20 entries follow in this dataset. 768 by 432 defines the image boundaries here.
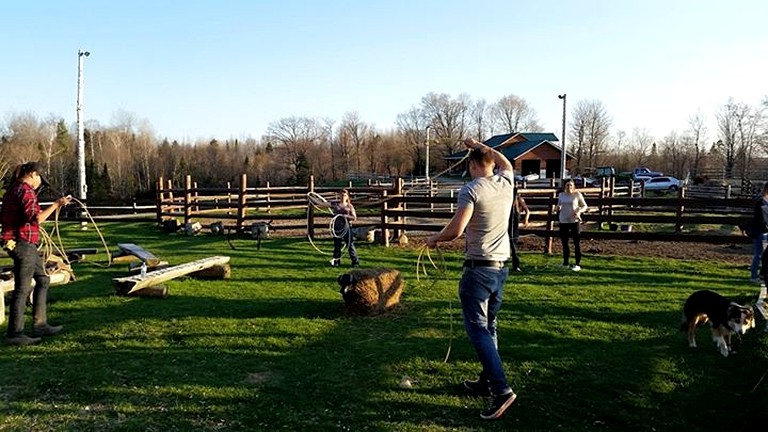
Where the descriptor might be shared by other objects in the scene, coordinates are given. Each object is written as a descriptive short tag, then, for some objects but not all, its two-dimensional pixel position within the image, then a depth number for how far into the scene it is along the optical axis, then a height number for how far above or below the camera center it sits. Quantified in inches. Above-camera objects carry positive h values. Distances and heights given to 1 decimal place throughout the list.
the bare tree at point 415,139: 2849.4 +283.3
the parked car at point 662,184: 1593.3 +24.8
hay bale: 262.8 -46.6
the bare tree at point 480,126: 3347.4 +401.1
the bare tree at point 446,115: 3116.6 +436.5
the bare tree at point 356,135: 2878.9 +300.8
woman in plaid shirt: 217.3 -16.7
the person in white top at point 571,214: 388.2 -15.1
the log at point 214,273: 364.8 -52.7
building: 2246.6 +149.8
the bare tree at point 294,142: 2646.7 +262.2
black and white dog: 206.5 -47.2
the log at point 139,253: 366.3 -42.1
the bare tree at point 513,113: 3420.3 +481.0
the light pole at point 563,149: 1306.6 +101.0
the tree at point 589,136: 2844.5 +291.4
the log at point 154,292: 305.0 -54.6
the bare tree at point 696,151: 2512.2 +202.6
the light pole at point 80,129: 831.7 +96.3
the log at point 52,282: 256.4 -49.8
